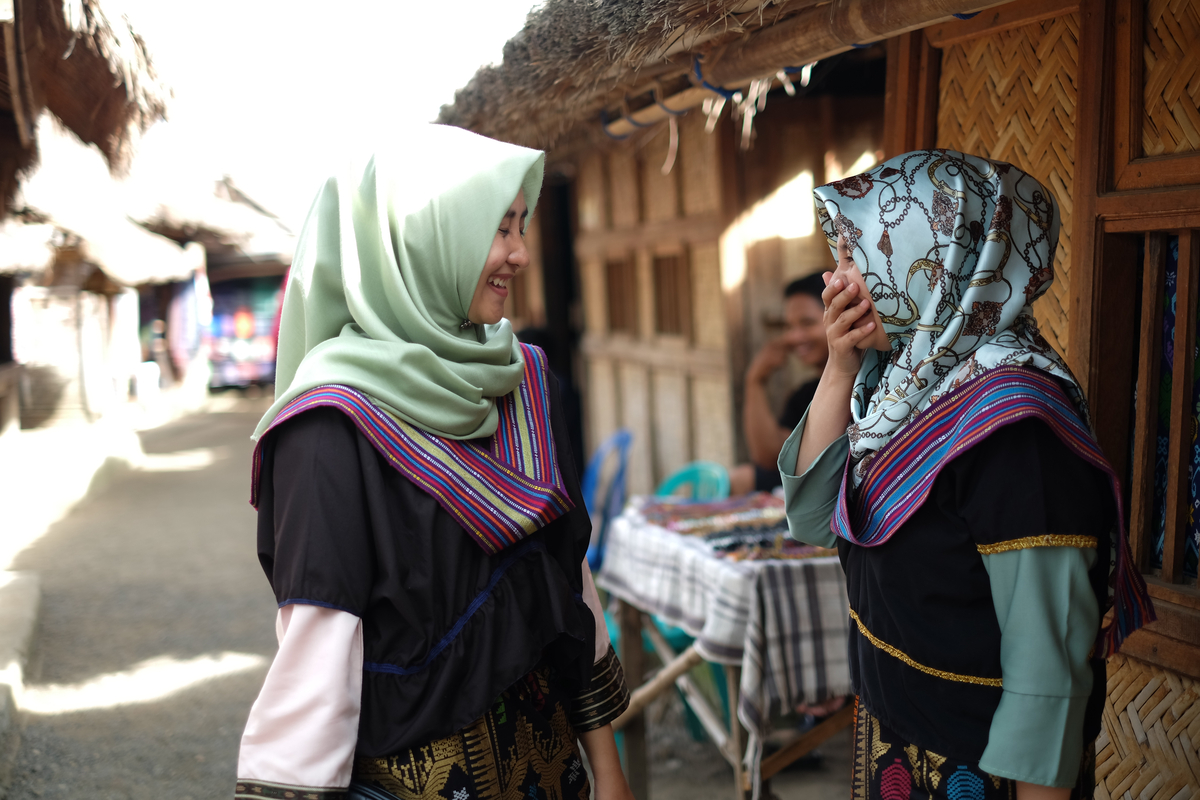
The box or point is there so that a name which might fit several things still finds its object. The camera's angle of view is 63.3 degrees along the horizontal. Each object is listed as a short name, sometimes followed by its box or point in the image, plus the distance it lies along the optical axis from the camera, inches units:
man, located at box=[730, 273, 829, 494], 155.3
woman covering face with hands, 54.3
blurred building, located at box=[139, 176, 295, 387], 669.3
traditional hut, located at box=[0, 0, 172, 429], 142.3
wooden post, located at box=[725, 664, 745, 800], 121.6
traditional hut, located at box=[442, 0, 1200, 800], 75.0
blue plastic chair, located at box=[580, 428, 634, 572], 213.6
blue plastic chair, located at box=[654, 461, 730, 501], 175.8
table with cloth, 116.4
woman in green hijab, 56.6
